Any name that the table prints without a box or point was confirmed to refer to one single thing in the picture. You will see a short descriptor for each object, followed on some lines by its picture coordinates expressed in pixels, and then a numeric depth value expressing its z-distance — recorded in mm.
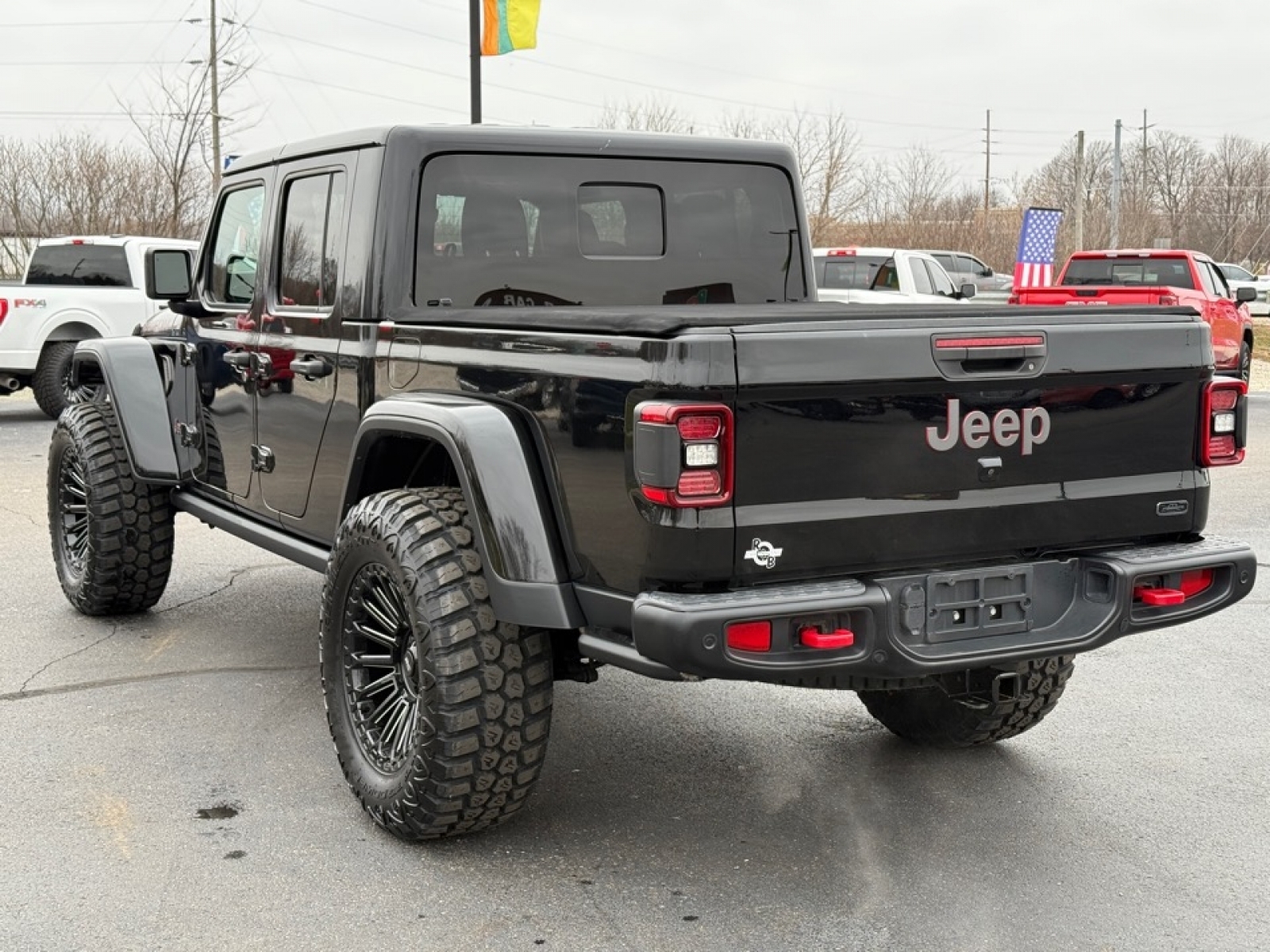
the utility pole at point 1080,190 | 44406
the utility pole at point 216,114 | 36656
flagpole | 16641
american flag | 21078
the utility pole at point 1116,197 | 50062
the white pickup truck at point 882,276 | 19516
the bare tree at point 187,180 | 32609
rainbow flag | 17078
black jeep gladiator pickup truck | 3359
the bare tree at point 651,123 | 32656
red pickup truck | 17359
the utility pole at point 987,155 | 96775
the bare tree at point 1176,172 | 79125
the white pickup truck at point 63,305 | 14188
